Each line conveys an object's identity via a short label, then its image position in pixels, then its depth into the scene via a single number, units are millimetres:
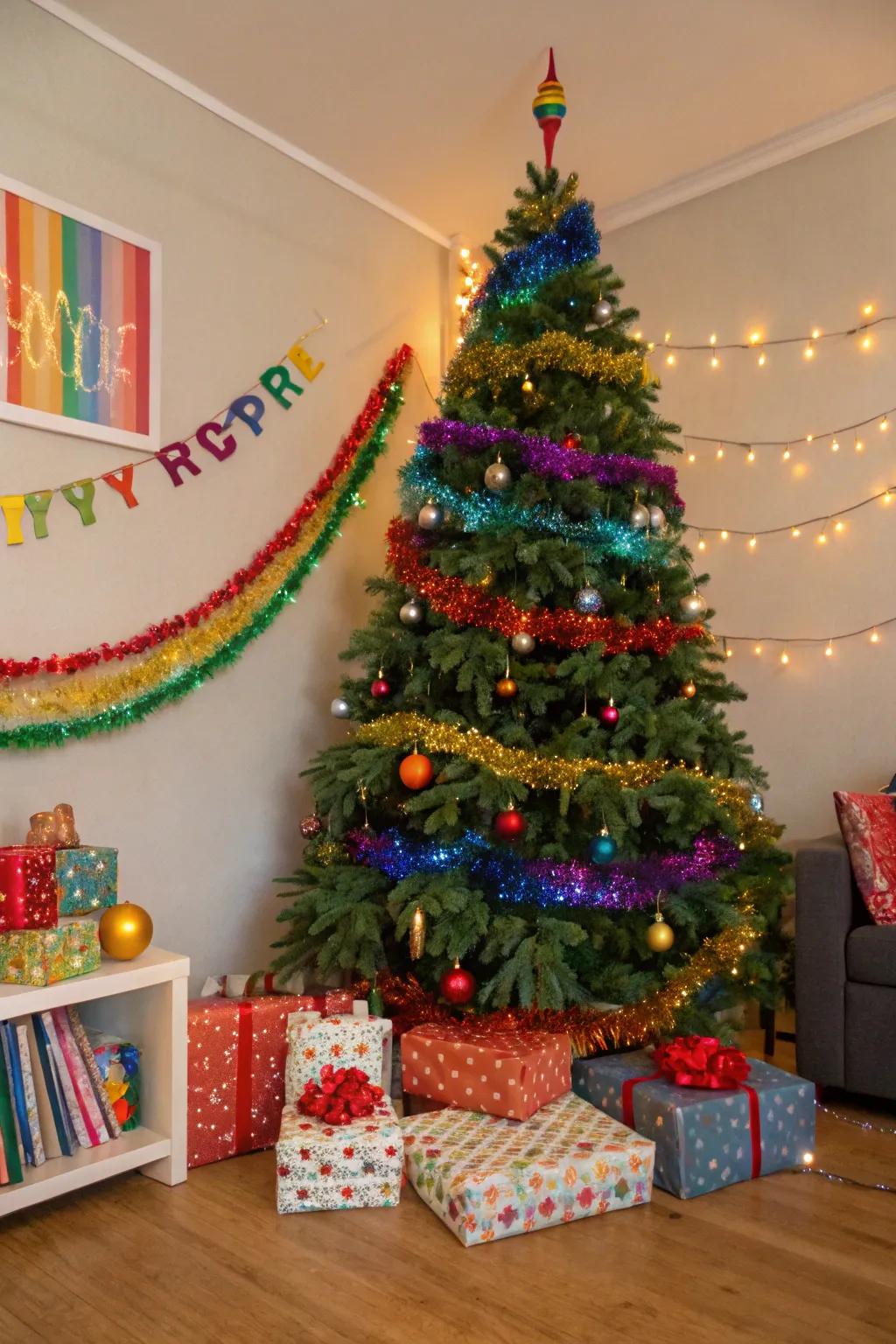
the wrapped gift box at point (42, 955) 1879
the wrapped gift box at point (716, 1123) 1985
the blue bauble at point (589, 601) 2453
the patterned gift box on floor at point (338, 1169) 1887
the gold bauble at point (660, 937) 2342
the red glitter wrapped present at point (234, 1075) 2131
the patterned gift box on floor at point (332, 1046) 2117
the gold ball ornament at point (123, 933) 2062
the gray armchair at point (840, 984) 2359
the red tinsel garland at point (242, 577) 2502
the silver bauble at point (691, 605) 2574
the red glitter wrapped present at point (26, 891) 1941
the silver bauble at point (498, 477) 2473
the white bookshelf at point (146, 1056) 1878
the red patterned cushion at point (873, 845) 2465
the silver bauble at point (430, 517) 2598
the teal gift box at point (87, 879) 2145
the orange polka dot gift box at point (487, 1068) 2064
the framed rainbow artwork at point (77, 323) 2453
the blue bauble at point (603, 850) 2354
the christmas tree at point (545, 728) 2379
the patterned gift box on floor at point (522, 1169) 1792
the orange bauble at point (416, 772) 2432
